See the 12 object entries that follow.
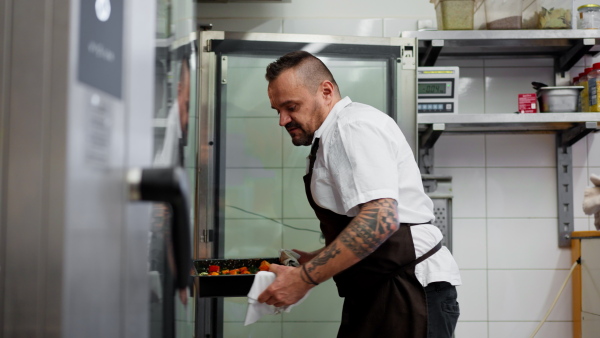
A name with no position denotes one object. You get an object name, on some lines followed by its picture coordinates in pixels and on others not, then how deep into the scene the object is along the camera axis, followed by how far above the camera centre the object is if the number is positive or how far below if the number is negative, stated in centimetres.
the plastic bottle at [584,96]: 254 +36
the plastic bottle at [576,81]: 265 +43
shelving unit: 246 +27
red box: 255 +32
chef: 139 -9
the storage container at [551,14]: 248 +67
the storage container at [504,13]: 250 +68
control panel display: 248 +37
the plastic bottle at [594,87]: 248 +38
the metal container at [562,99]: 248 +34
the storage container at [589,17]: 253 +67
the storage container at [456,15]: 248 +66
